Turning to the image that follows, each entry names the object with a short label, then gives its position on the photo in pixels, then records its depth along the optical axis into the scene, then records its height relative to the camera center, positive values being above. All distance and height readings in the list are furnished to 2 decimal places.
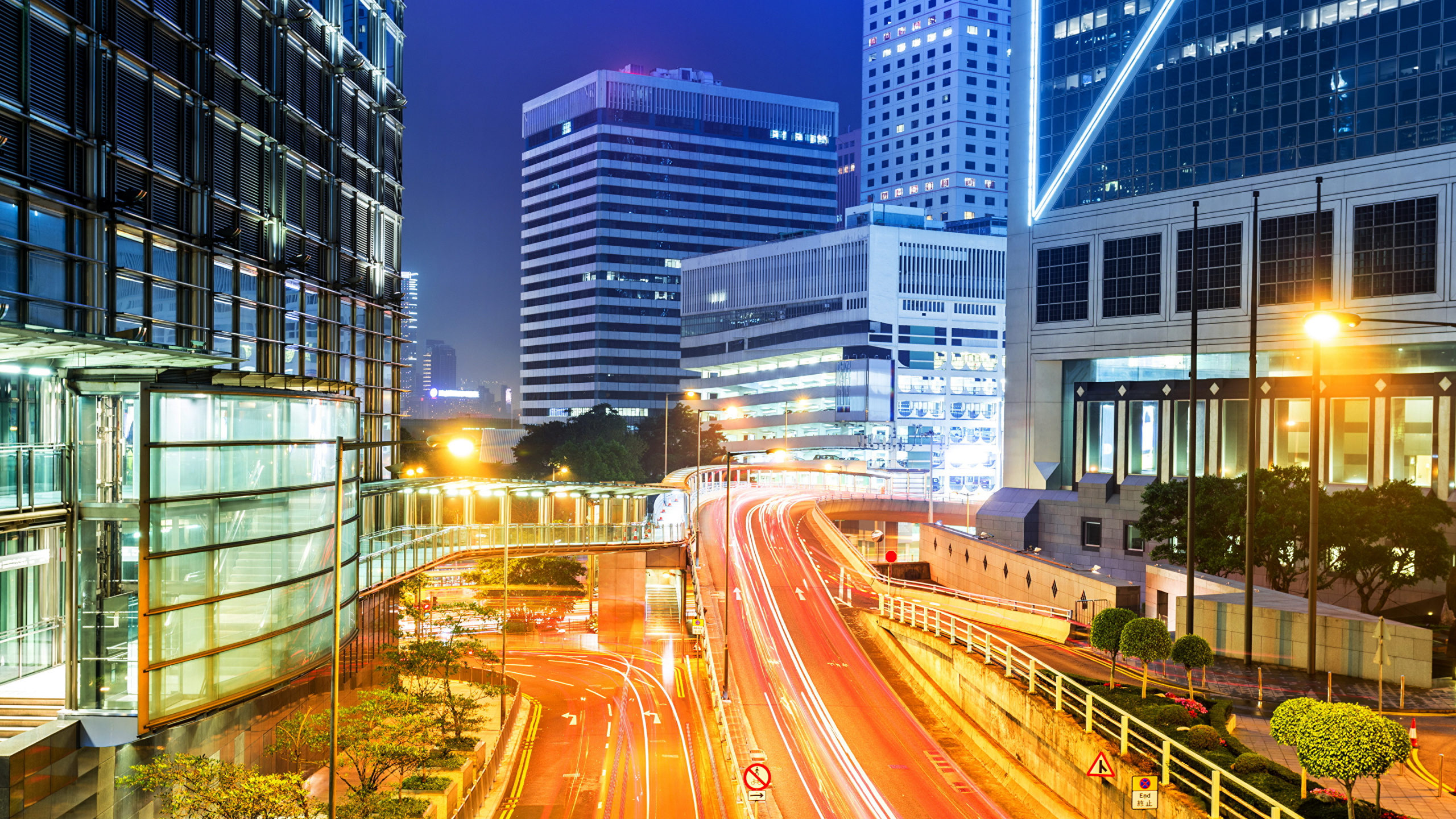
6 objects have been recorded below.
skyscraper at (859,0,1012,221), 183.38 +52.72
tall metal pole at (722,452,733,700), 43.20 -7.69
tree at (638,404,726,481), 136.25 -5.39
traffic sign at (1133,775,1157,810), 20.58 -7.55
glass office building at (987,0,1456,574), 61.47 +10.75
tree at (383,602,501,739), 35.28 -9.87
